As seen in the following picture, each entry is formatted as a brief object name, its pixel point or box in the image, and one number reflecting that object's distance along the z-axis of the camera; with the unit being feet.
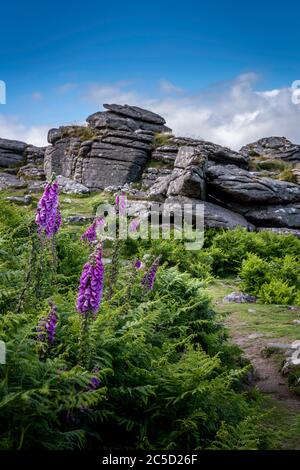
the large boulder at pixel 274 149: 136.22
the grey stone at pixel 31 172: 114.62
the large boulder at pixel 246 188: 73.61
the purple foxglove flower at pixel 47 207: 14.84
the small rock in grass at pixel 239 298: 38.43
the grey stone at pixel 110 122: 114.73
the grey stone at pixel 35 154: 128.88
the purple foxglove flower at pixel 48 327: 12.23
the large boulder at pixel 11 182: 95.09
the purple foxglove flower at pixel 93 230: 20.91
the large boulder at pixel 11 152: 127.85
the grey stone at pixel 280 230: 68.03
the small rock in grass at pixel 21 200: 70.95
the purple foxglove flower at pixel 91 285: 11.69
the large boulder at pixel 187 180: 69.72
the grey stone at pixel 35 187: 89.37
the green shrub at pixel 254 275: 42.57
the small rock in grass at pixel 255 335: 28.59
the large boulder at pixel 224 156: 97.86
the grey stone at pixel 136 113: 124.91
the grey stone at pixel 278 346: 26.23
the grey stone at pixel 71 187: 92.73
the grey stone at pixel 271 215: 73.05
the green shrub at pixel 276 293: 38.83
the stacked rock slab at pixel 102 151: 105.91
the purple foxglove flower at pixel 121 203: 20.70
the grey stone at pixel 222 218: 65.46
